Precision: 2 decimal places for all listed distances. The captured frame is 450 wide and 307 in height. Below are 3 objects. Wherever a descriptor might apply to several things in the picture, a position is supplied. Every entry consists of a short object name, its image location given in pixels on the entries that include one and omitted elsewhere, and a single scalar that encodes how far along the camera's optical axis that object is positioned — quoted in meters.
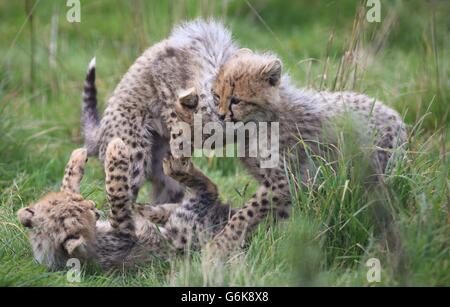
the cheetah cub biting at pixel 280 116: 8.86
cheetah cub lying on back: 8.30
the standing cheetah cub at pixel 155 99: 10.04
